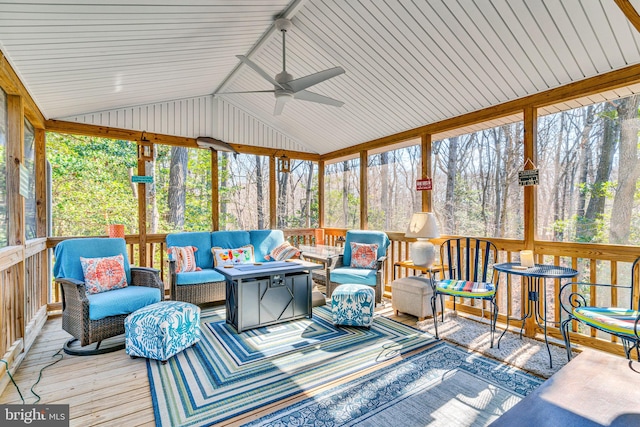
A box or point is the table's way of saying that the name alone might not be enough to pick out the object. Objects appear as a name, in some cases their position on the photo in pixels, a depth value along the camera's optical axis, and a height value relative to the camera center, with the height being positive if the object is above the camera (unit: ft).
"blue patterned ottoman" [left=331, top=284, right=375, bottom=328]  11.93 -3.57
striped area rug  7.40 -4.41
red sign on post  15.11 +1.29
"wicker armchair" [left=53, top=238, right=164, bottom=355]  9.77 -2.66
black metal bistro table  9.37 -2.58
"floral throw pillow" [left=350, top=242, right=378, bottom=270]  15.51 -2.15
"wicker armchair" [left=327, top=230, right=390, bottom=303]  14.52 -2.74
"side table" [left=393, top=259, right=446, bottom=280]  12.90 -2.39
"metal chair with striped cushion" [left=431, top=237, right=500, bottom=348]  10.68 -2.60
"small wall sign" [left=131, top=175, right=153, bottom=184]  15.26 +1.75
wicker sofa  14.03 -2.10
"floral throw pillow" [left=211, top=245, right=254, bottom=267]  15.58 -2.13
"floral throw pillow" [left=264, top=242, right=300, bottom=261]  16.53 -2.10
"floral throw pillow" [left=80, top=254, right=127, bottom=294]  11.10 -2.11
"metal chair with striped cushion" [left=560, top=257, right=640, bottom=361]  7.05 -2.65
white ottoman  12.94 -3.55
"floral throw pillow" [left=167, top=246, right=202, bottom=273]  14.51 -1.99
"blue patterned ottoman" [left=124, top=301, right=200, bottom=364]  9.23 -3.47
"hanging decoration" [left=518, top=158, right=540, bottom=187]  11.37 +1.23
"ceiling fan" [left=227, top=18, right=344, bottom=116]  10.37 +4.46
